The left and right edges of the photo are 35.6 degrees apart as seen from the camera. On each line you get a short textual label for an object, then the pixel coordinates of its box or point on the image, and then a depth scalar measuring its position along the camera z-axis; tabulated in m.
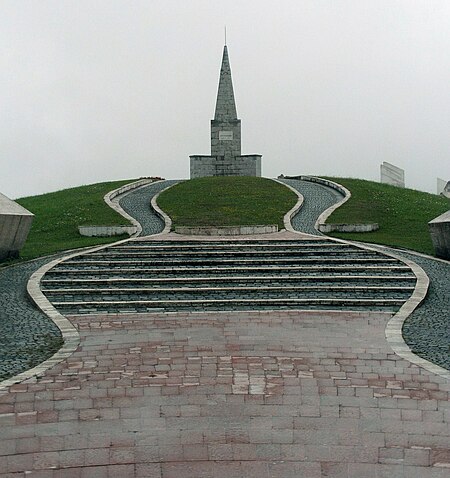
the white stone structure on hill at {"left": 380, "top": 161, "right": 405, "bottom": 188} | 40.88
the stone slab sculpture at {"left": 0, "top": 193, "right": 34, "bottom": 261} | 17.05
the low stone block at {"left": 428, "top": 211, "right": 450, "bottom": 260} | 17.17
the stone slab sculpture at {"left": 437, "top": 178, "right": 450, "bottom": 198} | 38.06
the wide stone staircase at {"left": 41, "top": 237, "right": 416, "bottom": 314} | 13.34
